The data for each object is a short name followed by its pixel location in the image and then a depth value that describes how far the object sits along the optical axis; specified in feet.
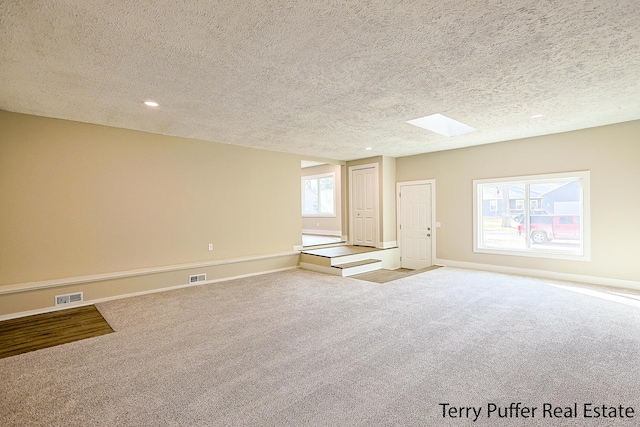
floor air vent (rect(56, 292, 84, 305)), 13.97
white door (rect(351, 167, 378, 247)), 25.81
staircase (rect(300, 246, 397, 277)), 20.59
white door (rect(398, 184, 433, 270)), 24.25
